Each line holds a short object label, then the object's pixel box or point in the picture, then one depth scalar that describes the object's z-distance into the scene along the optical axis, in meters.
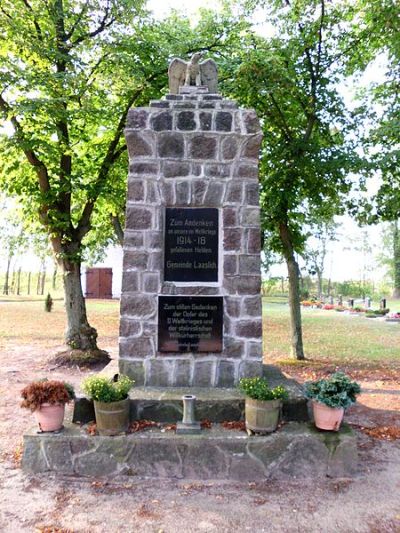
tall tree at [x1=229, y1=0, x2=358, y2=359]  8.58
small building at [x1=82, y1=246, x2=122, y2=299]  34.09
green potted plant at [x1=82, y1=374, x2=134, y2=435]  4.20
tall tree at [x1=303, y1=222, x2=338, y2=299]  30.93
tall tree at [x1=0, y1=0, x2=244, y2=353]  8.02
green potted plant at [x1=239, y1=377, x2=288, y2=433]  4.23
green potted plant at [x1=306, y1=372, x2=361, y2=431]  4.21
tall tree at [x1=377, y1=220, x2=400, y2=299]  40.34
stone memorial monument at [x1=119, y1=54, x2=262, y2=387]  5.05
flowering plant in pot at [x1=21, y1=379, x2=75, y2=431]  4.12
